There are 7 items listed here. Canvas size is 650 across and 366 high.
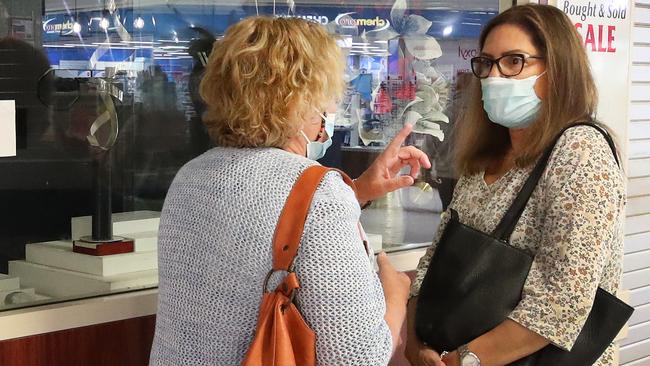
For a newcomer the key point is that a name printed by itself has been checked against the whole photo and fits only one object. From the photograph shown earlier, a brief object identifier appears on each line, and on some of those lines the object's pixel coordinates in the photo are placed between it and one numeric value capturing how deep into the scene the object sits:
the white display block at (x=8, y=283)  2.64
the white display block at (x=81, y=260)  2.77
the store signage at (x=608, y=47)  4.00
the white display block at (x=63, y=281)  2.71
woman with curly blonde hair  1.84
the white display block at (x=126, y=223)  2.87
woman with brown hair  2.29
